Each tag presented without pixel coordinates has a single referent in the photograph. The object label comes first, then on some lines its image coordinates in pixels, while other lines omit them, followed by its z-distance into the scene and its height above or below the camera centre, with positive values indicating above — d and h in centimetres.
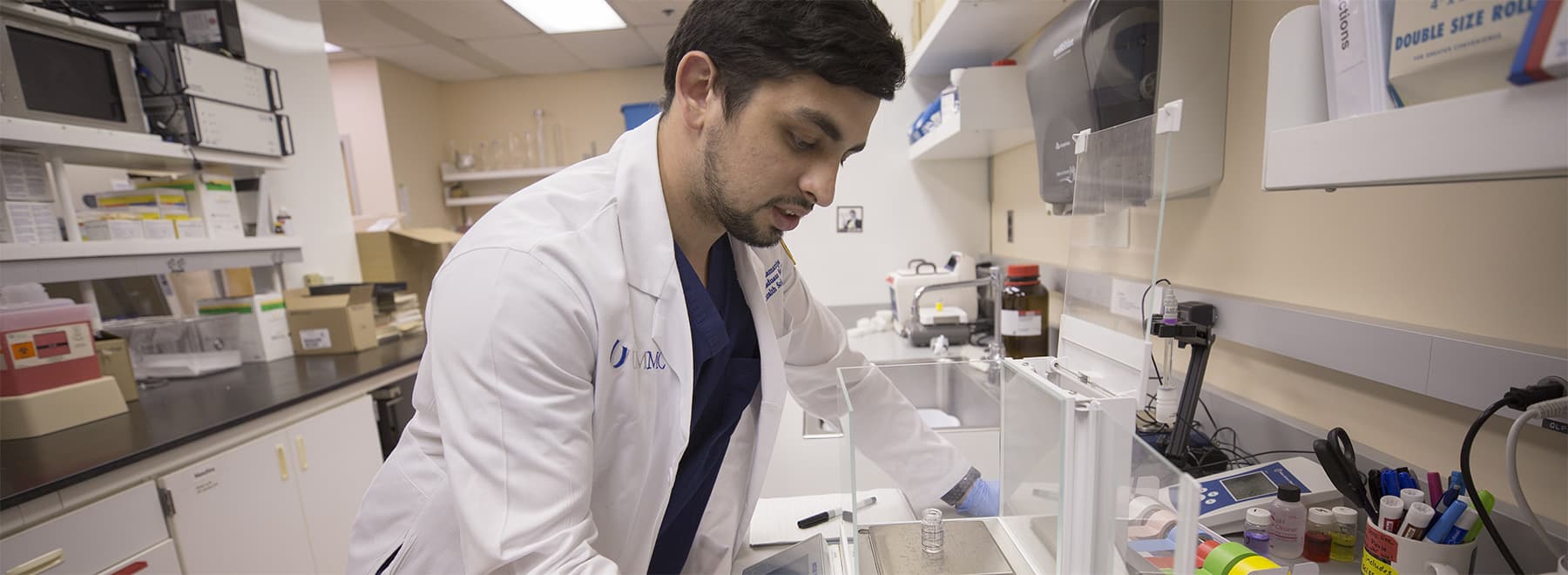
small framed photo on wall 261 +1
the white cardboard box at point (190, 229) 200 +10
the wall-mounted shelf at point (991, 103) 172 +33
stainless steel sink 82 -28
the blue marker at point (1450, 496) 62 -33
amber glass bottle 173 -27
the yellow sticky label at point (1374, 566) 62 -40
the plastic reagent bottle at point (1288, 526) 71 -40
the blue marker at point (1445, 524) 60 -34
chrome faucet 183 -31
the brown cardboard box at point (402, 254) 307 -5
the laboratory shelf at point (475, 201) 454 +31
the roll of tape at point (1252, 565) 55 -35
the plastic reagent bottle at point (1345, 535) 70 -41
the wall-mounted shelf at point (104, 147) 150 +33
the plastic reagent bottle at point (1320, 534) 71 -41
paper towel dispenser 110 +26
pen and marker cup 59 -38
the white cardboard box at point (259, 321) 221 -27
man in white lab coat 71 -15
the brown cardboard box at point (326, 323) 233 -30
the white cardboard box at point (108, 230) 182 +10
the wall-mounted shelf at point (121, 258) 157 +1
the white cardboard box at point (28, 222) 157 +12
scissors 69 -33
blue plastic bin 437 +91
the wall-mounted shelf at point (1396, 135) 38 +4
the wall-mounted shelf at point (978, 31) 155 +56
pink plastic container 144 -20
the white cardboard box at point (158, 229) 190 +10
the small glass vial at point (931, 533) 65 -36
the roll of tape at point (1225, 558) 57 -35
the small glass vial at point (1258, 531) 71 -41
